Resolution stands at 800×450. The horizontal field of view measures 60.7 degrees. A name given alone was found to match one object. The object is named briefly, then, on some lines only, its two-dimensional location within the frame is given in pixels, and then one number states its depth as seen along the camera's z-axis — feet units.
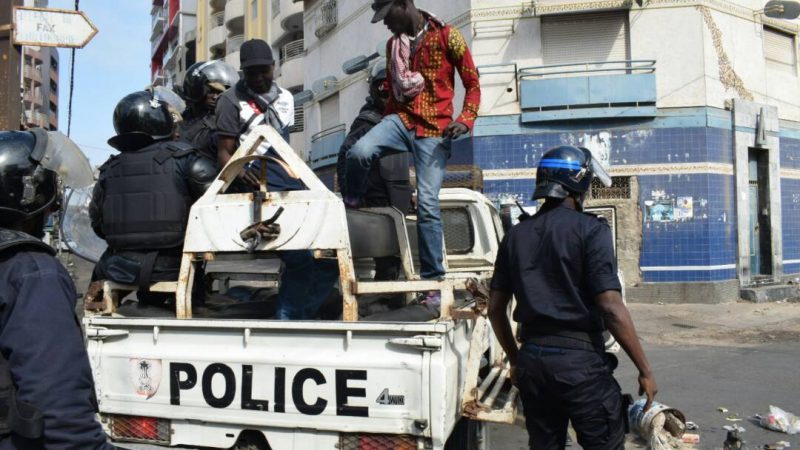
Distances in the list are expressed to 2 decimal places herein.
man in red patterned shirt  13.79
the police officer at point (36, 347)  5.38
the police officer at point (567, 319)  9.13
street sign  20.03
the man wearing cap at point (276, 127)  12.29
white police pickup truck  9.37
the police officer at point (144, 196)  11.89
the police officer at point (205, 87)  16.39
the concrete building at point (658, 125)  45.44
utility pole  20.42
